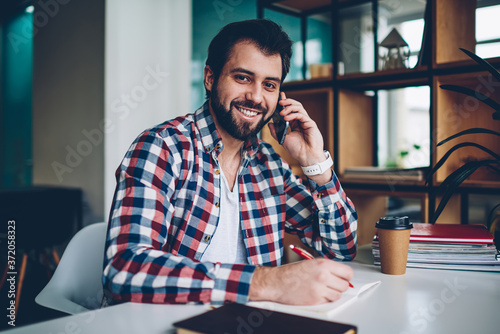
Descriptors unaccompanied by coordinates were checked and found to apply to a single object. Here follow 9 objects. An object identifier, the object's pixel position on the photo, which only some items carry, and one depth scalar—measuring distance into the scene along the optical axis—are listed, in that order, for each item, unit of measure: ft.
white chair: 4.00
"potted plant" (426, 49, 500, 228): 4.38
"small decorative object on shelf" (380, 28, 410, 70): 6.51
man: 3.35
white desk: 2.42
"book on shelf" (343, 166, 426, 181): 5.97
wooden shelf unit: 5.66
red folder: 3.89
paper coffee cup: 3.72
